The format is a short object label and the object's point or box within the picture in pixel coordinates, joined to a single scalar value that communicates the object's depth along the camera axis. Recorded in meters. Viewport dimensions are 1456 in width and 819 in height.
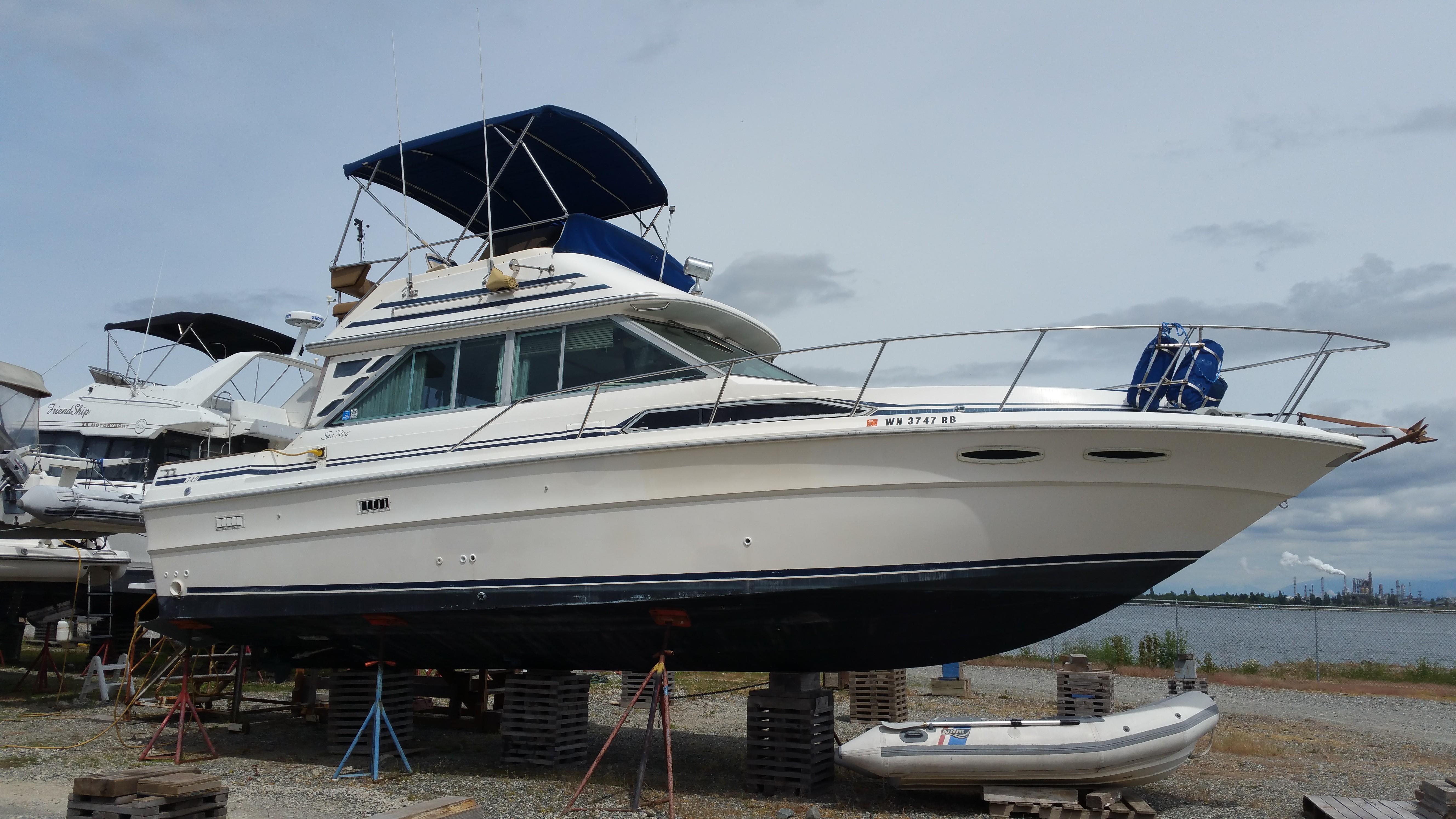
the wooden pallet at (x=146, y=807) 5.27
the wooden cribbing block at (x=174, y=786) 5.38
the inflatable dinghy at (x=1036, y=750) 6.16
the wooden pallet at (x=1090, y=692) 9.19
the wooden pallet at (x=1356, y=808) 5.98
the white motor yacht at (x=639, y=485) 5.84
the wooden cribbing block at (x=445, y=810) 5.13
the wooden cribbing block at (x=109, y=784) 5.36
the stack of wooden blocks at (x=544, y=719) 7.73
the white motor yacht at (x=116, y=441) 11.00
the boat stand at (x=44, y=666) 12.74
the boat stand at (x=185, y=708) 7.98
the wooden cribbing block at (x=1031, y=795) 6.13
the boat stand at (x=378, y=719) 7.42
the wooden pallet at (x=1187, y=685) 9.12
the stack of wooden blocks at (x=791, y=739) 6.86
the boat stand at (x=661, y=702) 6.36
